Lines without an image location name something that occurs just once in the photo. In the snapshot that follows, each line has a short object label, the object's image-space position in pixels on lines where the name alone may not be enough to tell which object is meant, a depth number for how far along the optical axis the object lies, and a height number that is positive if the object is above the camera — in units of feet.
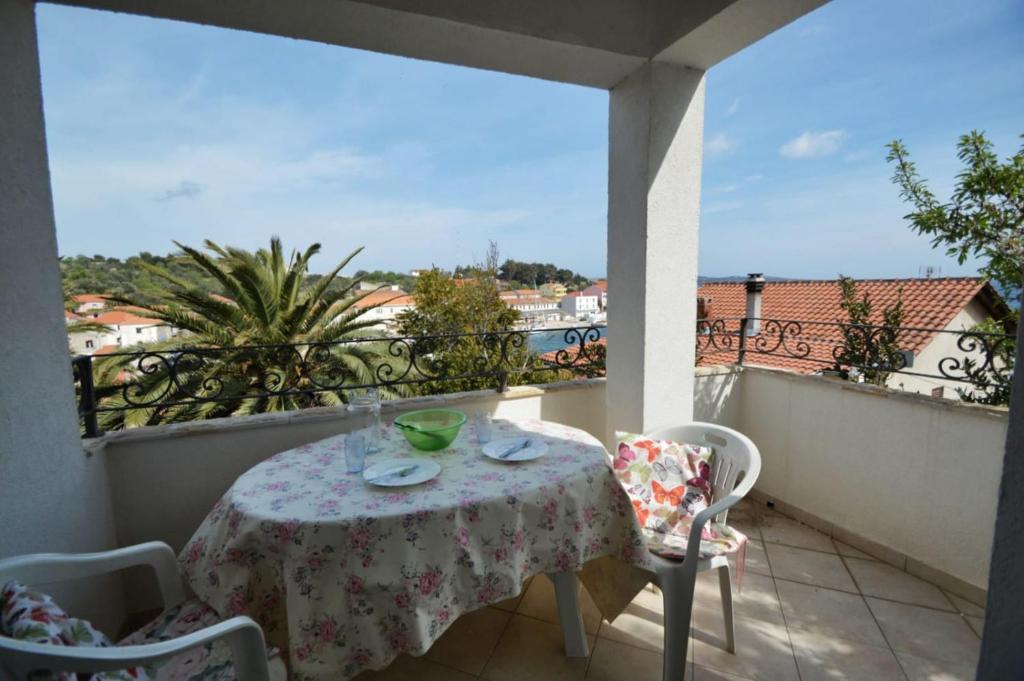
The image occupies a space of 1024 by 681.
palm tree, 12.94 -0.79
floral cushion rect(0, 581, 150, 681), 2.29 -1.74
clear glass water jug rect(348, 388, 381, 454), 4.95 -1.32
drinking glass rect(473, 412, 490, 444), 5.49 -1.64
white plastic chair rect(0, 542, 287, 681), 2.15 -2.05
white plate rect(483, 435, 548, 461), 4.94 -1.79
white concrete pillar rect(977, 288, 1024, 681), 1.71 -1.13
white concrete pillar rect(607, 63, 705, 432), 6.69 +0.98
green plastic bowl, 5.22 -1.62
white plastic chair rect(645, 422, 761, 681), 4.45 -2.87
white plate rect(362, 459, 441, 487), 4.28 -1.80
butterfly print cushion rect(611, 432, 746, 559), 5.32 -2.37
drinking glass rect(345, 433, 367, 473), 4.67 -1.66
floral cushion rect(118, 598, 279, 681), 3.19 -2.73
